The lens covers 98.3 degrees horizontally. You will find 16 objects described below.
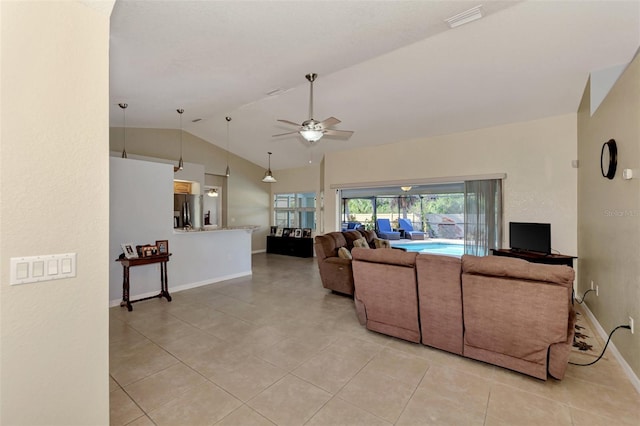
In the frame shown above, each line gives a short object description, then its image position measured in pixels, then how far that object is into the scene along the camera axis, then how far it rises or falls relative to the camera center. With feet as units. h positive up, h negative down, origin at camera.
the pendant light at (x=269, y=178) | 23.22 +3.00
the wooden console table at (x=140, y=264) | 12.89 -2.91
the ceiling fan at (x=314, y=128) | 11.34 +3.60
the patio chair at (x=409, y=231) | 38.40 -2.46
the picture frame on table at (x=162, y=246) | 14.23 -1.66
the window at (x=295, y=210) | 29.78 +0.42
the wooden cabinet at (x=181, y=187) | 24.14 +2.38
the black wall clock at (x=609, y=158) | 8.71 +1.82
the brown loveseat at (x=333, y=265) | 14.64 -2.80
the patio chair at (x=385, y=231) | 37.28 -2.39
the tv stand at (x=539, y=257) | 13.28 -2.14
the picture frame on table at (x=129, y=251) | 13.20 -1.82
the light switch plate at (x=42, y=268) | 4.10 -0.84
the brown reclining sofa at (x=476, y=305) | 7.14 -2.71
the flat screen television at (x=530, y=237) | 14.24 -1.23
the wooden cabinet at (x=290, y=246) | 27.73 -3.36
